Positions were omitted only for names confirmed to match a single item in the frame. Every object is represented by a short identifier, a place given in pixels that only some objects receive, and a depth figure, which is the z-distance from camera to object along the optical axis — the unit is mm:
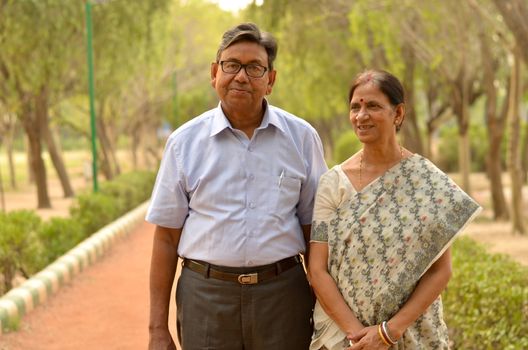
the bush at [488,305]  5219
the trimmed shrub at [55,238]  10844
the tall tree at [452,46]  15227
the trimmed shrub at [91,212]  13499
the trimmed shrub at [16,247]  9141
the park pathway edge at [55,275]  7445
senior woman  3018
